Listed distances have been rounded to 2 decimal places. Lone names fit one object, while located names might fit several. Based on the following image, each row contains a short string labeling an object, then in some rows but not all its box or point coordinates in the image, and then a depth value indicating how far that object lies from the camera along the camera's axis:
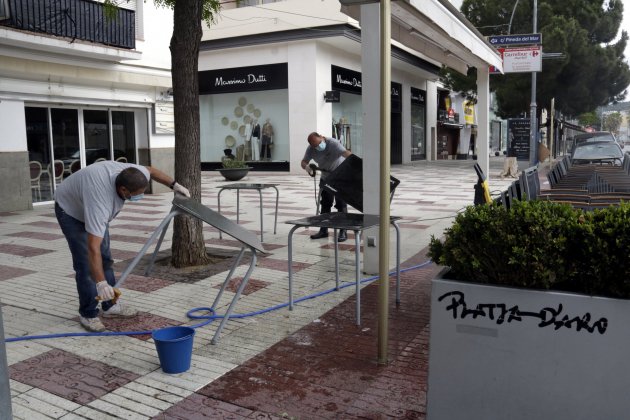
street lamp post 22.84
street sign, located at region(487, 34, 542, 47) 16.20
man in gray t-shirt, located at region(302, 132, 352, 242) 8.10
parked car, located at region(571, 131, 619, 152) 19.22
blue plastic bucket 3.60
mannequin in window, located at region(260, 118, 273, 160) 23.81
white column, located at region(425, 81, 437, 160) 36.12
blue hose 4.33
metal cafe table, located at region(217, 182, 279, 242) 7.89
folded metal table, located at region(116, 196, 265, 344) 4.14
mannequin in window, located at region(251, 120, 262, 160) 24.16
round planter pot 18.64
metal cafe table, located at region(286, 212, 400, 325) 4.43
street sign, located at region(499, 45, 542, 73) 16.94
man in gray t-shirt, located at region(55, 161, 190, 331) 3.85
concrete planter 2.41
